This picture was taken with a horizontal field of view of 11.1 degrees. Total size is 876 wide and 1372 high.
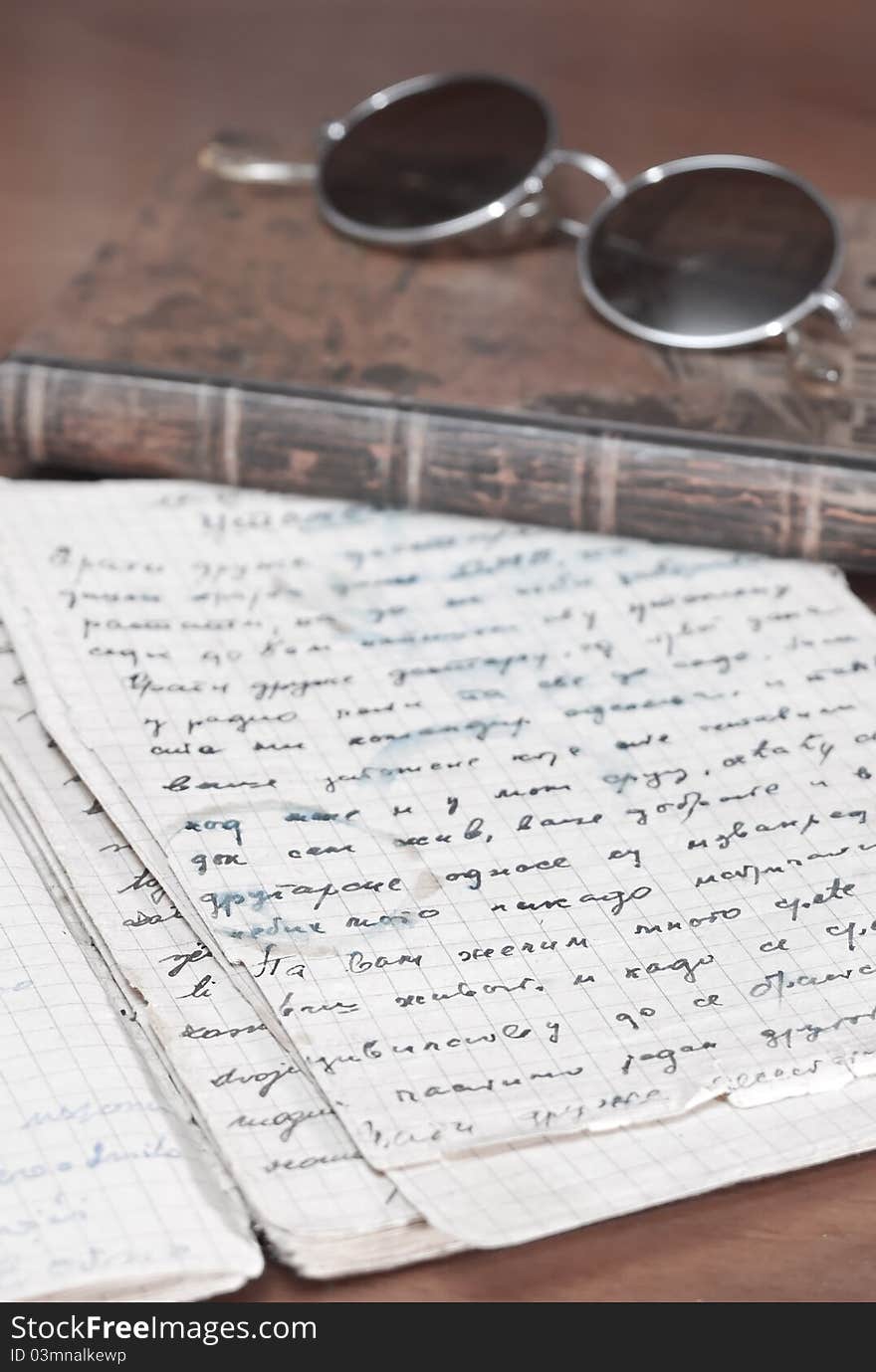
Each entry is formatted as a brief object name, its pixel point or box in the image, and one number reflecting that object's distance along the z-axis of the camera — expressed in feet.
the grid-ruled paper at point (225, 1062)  2.21
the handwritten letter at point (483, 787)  2.26
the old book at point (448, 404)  2.52
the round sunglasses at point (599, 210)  2.63
